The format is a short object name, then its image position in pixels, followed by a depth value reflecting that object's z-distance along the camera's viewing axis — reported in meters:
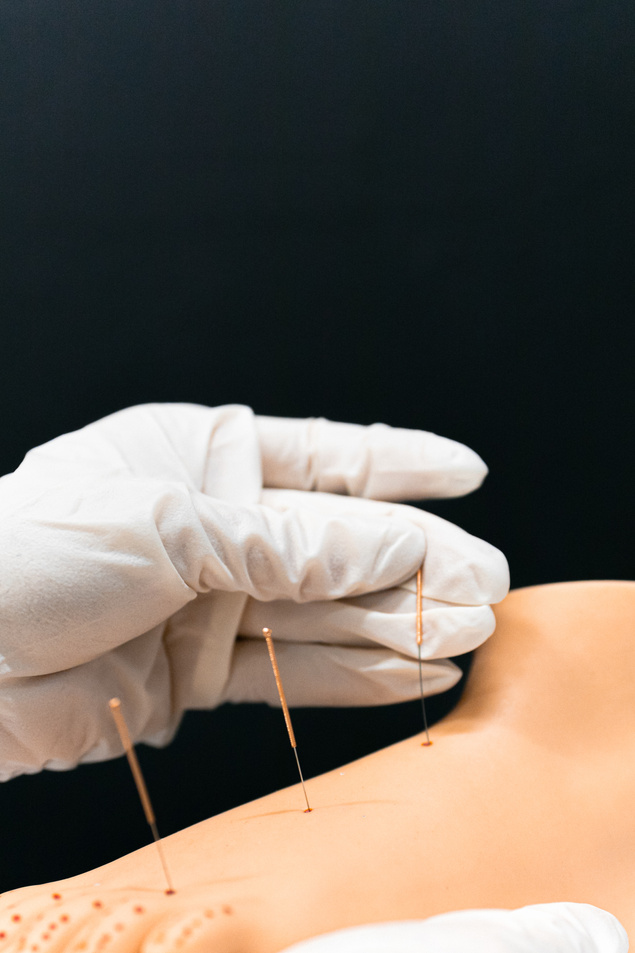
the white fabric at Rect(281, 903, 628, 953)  0.28
